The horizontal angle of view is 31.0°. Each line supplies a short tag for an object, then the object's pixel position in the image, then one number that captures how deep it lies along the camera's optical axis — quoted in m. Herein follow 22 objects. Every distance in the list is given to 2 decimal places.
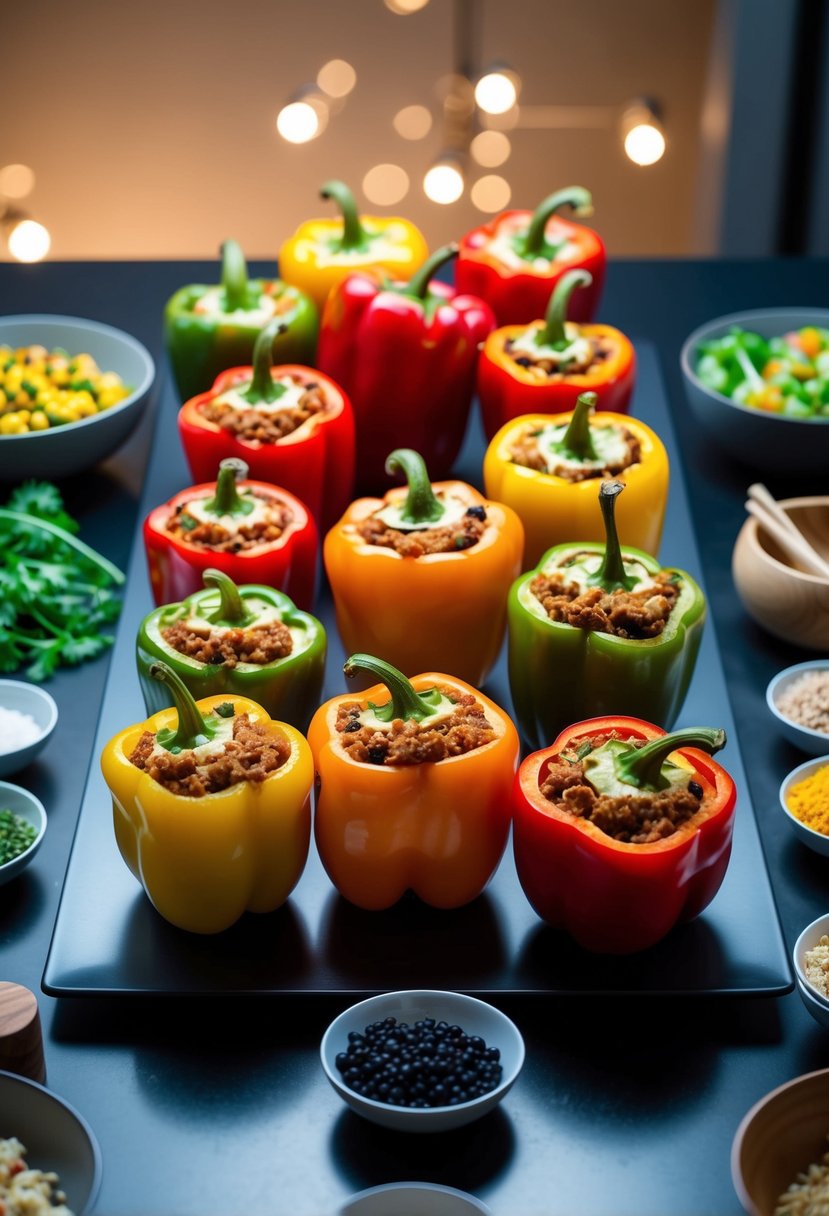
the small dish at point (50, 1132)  1.75
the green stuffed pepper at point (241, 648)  2.35
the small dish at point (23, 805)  2.35
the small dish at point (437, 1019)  1.84
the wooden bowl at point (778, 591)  2.76
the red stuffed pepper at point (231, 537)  2.63
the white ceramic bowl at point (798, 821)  2.32
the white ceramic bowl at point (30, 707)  2.51
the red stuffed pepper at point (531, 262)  3.41
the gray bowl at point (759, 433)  3.19
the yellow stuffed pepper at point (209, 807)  2.05
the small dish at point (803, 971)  1.99
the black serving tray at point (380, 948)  2.10
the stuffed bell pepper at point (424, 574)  2.59
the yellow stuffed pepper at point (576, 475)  2.78
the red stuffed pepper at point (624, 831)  2.02
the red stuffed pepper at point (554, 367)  3.08
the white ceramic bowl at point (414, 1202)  1.70
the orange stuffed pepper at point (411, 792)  2.11
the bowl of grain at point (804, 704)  2.56
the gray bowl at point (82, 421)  3.16
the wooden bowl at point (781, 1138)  1.75
